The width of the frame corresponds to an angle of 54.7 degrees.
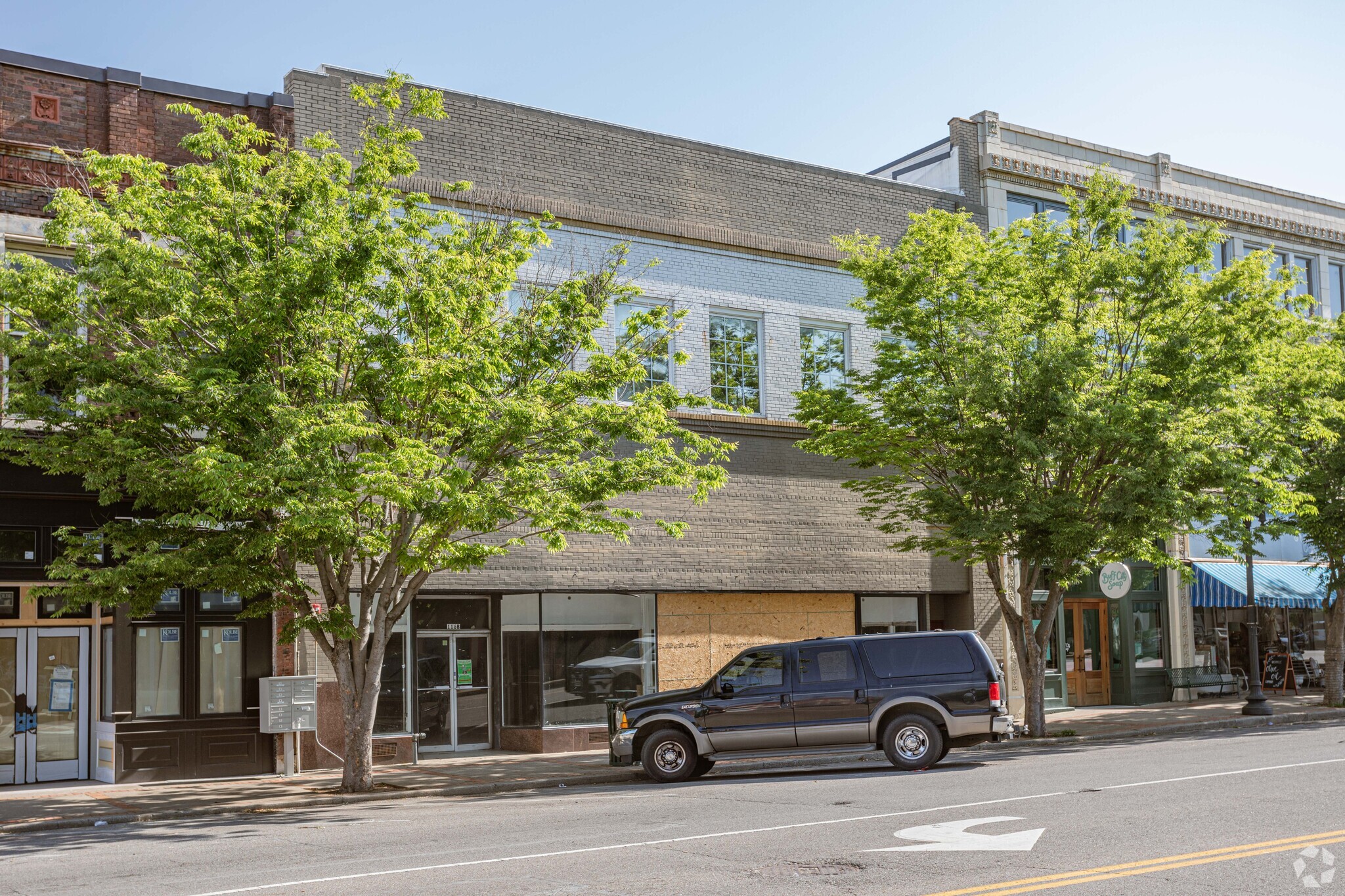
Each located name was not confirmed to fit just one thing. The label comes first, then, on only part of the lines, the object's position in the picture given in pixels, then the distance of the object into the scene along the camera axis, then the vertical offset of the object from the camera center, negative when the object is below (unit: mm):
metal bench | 29047 -2587
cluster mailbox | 17594 -1649
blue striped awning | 29469 -504
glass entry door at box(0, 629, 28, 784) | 17234 -1504
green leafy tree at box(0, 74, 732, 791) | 13773 +2180
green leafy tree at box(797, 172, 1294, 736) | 19266 +2754
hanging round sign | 25016 -254
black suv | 16172 -1709
